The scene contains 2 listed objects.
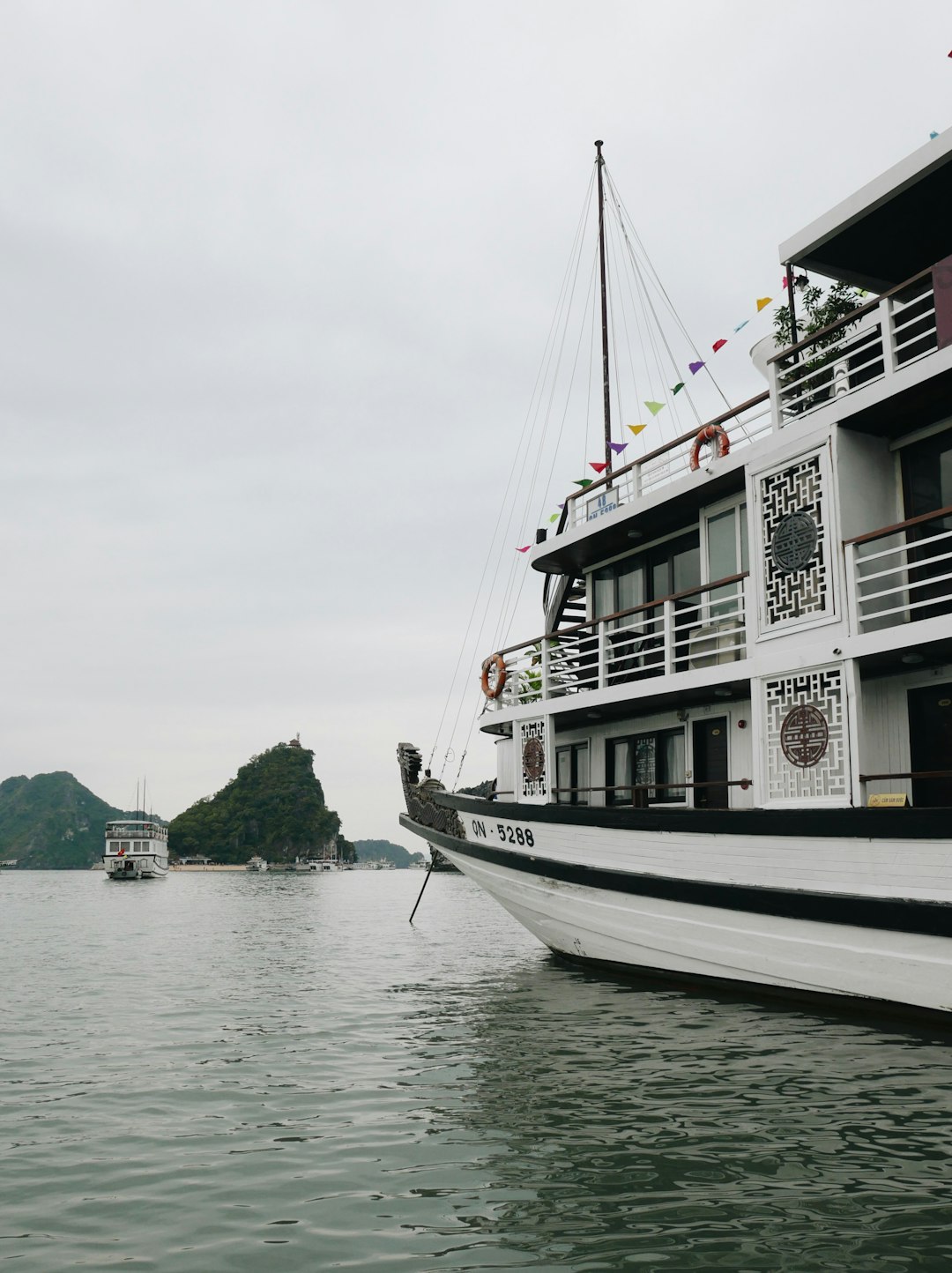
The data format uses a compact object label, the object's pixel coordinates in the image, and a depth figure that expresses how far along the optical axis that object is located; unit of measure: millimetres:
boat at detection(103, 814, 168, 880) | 84125
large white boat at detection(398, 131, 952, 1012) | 8484
